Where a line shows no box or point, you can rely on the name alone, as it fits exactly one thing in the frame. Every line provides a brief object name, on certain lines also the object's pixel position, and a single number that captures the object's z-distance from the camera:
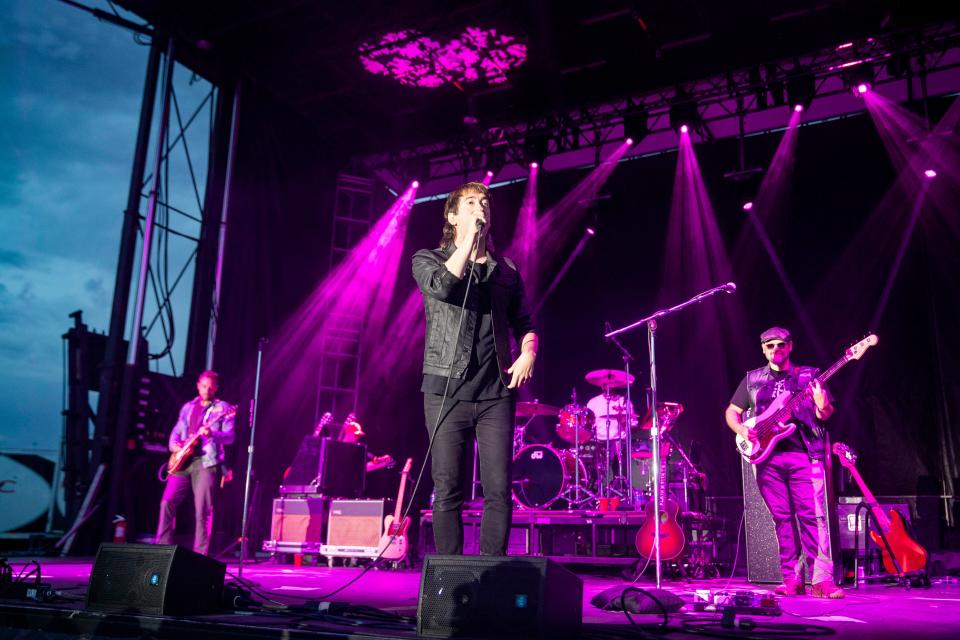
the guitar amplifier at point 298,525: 8.74
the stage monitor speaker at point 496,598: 2.34
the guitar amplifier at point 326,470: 9.05
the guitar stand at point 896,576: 6.30
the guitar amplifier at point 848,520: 6.91
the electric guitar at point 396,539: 8.15
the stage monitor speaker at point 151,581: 2.90
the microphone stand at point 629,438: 8.11
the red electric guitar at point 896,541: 6.63
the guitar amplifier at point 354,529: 8.48
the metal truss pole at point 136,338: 8.21
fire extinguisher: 7.81
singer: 2.97
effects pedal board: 3.58
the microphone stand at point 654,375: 4.91
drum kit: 8.15
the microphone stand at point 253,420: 5.95
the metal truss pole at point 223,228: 9.72
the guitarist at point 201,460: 6.58
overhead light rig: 9.10
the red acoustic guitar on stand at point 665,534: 6.70
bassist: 5.18
